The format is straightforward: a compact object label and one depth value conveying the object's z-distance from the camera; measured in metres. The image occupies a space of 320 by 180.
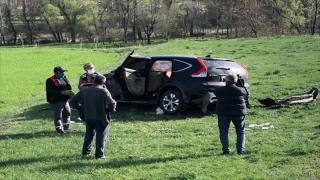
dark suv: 12.54
